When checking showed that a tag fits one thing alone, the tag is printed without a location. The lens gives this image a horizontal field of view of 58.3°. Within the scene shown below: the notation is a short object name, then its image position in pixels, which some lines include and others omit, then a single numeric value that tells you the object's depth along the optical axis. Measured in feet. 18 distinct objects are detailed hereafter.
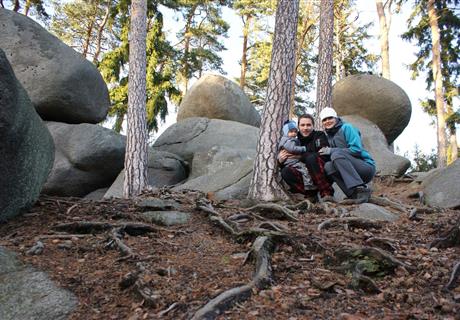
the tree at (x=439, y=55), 54.70
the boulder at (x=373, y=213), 17.61
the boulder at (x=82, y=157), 36.17
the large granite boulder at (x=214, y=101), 48.98
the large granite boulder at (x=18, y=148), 13.24
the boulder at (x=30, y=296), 8.96
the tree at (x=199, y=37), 69.36
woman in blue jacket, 20.10
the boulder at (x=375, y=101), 44.96
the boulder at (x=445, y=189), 24.46
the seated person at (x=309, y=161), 20.95
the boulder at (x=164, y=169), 39.01
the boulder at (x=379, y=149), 38.93
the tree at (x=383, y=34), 54.03
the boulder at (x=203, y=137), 42.22
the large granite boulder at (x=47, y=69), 34.65
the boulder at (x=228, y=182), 23.77
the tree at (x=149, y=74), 58.08
